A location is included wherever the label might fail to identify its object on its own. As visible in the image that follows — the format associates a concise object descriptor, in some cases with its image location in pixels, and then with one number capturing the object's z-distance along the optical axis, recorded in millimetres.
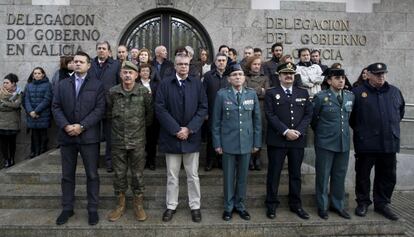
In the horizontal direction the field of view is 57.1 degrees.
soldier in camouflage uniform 4766
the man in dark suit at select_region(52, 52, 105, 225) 4703
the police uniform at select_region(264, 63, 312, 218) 5020
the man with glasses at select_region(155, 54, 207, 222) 4832
